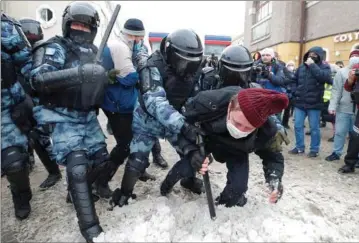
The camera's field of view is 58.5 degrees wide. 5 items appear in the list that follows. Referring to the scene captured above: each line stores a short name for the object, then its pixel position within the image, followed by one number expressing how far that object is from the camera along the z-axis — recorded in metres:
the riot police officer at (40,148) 3.36
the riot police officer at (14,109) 2.36
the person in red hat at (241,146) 2.36
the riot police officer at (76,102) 2.19
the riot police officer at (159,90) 2.51
